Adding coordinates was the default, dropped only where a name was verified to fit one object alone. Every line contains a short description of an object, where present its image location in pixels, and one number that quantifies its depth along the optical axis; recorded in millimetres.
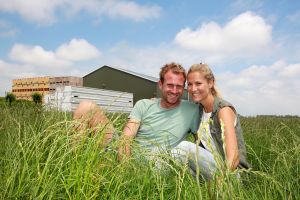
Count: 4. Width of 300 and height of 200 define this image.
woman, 2895
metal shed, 14880
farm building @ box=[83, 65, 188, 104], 22875
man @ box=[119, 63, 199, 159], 3322
